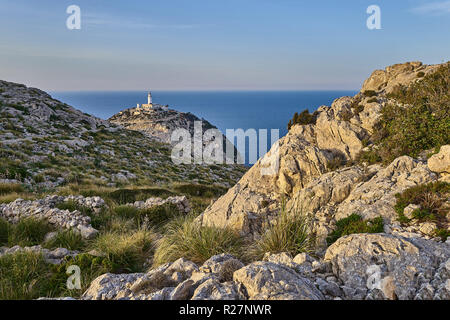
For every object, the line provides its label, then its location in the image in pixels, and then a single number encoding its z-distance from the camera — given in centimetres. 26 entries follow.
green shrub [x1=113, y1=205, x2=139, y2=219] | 1203
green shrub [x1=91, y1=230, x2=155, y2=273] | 723
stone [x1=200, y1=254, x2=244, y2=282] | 450
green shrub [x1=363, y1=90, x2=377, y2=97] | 1299
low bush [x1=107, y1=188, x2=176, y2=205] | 1567
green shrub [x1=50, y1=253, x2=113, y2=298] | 581
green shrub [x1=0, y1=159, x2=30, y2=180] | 1767
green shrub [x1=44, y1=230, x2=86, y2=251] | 840
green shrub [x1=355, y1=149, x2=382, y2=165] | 947
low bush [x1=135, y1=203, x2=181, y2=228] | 1180
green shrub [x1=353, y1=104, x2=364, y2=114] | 1215
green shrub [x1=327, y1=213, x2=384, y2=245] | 625
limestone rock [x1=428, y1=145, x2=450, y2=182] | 686
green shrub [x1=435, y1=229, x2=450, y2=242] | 532
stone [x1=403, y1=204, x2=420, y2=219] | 622
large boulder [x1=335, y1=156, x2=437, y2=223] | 679
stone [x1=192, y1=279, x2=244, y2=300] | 368
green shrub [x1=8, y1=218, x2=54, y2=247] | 846
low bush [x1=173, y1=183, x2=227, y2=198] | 2164
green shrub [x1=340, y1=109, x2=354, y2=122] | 1207
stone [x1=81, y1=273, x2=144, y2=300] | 439
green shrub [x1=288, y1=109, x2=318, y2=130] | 1256
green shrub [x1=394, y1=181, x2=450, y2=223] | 604
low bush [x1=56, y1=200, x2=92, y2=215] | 1190
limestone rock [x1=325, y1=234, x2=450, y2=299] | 400
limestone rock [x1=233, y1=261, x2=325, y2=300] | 359
